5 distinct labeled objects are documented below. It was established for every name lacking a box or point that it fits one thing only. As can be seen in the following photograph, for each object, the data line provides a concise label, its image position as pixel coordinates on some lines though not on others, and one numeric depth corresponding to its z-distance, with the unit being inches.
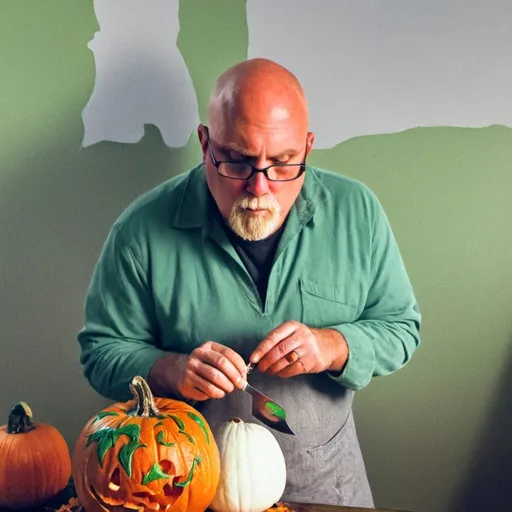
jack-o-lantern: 47.6
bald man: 58.7
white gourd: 50.8
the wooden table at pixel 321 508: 53.7
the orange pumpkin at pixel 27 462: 55.3
